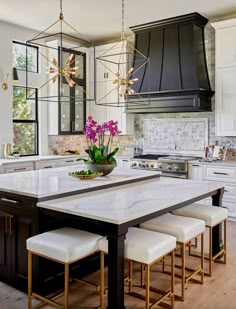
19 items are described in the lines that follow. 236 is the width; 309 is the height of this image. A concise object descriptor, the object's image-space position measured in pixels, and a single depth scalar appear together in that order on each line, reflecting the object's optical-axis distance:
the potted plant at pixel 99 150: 3.74
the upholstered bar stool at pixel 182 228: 2.87
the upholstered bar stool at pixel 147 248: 2.43
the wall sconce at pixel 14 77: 5.94
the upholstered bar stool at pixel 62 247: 2.42
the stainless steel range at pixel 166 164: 5.60
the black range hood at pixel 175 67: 5.59
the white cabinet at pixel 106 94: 6.69
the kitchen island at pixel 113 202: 2.36
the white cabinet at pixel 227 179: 5.19
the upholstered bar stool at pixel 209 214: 3.33
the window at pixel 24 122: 6.31
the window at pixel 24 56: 6.24
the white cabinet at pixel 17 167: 5.17
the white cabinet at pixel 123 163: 6.33
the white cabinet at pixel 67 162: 6.17
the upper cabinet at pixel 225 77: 5.41
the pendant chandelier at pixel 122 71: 6.16
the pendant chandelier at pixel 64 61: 6.45
